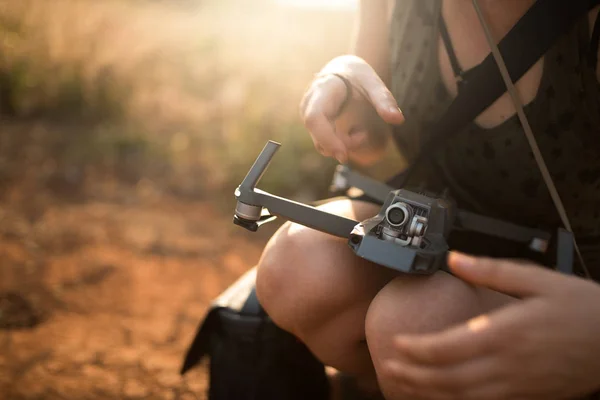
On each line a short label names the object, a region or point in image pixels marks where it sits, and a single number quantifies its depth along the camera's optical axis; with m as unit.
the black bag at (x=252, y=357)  1.00
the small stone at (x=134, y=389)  1.20
